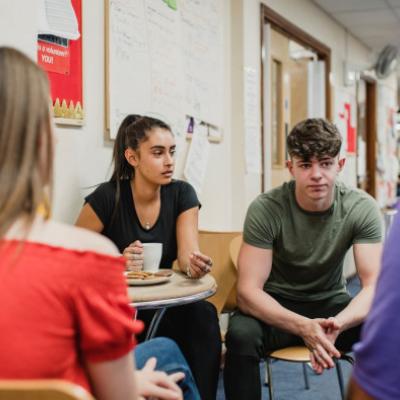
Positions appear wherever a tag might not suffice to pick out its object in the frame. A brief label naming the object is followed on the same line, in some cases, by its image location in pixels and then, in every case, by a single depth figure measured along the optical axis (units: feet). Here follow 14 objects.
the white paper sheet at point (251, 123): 12.82
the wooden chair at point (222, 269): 9.29
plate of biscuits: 6.46
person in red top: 3.09
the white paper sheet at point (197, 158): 11.06
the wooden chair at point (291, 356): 7.13
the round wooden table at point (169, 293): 5.96
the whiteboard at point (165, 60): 8.99
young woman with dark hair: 7.39
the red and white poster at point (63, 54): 7.62
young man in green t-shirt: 7.36
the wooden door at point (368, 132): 23.54
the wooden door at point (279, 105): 15.43
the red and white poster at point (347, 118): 19.57
